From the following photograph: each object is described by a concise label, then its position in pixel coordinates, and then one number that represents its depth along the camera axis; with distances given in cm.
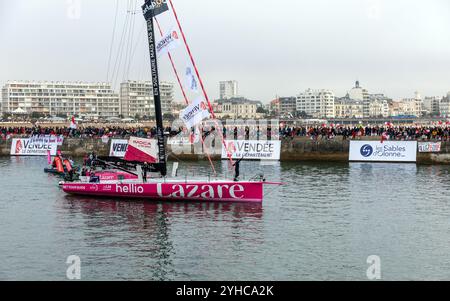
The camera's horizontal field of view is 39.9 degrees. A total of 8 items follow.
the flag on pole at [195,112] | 3269
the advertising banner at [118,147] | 6069
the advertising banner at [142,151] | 3544
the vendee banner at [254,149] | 5759
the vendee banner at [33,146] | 6519
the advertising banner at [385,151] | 5566
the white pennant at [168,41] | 3353
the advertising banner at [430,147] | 5547
